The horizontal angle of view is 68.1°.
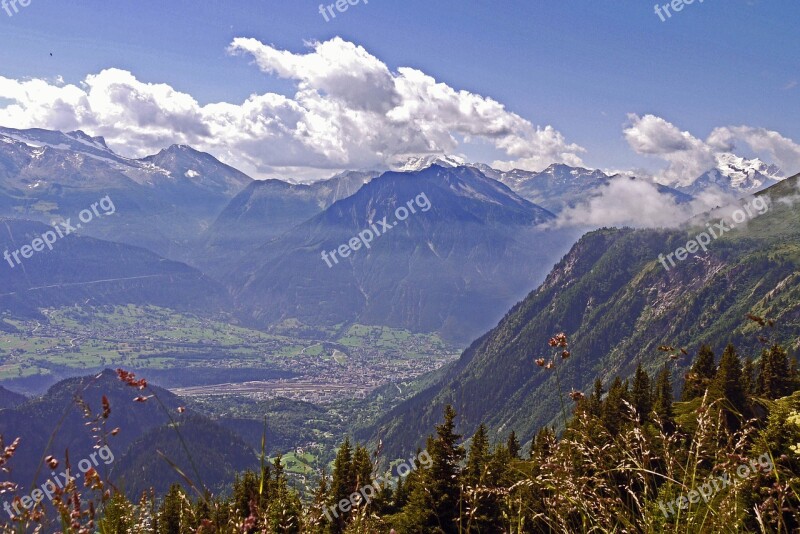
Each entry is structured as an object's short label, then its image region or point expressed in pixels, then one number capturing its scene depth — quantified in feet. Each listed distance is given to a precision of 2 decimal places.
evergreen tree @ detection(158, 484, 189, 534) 100.37
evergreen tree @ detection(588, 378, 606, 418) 121.21
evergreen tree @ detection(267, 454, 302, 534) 62.80
